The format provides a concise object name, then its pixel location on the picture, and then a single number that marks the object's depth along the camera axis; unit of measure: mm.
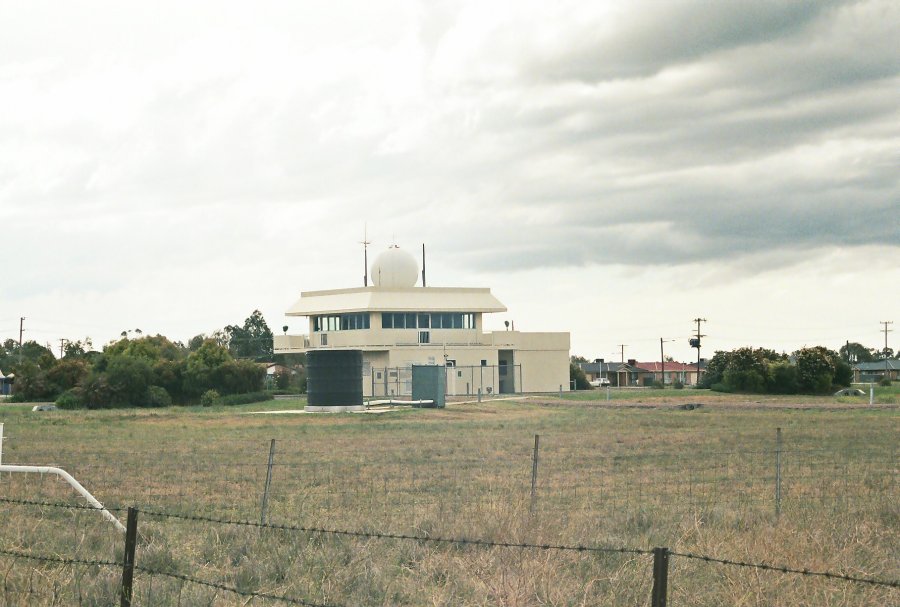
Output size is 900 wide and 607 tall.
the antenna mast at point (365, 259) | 90500
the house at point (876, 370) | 151500
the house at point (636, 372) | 147750
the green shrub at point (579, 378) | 100500
